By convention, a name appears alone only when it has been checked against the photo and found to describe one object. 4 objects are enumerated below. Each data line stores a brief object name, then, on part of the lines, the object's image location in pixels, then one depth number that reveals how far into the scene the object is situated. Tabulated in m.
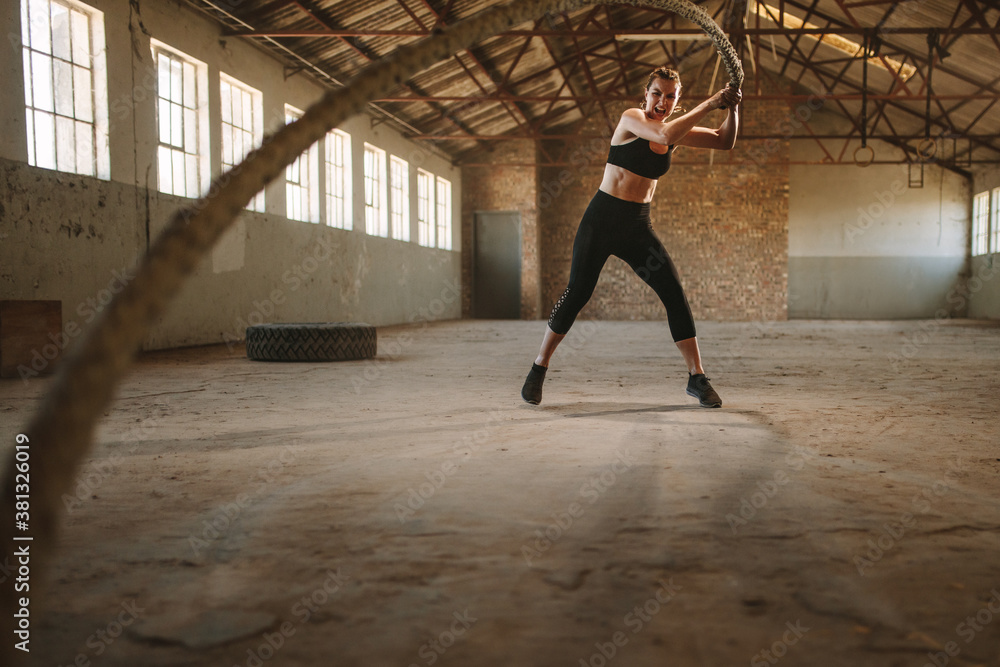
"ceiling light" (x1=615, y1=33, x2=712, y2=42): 10.73
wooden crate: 5.33
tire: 6.67
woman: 3.65
